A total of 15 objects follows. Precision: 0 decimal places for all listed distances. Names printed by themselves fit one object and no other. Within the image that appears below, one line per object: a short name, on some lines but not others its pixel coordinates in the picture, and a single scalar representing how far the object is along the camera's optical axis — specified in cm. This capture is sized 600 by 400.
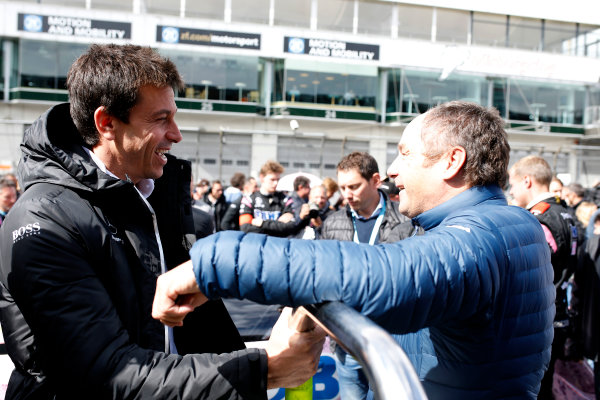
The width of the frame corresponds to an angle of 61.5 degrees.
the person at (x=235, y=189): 1130
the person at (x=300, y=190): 775
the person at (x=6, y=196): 610
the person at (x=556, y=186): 857
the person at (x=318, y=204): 714
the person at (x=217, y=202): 1079
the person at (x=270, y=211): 700
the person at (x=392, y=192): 579
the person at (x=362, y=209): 418
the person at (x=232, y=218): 845
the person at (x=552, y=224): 418
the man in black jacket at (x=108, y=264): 135
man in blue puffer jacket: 108
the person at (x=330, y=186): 938
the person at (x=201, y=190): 1321
